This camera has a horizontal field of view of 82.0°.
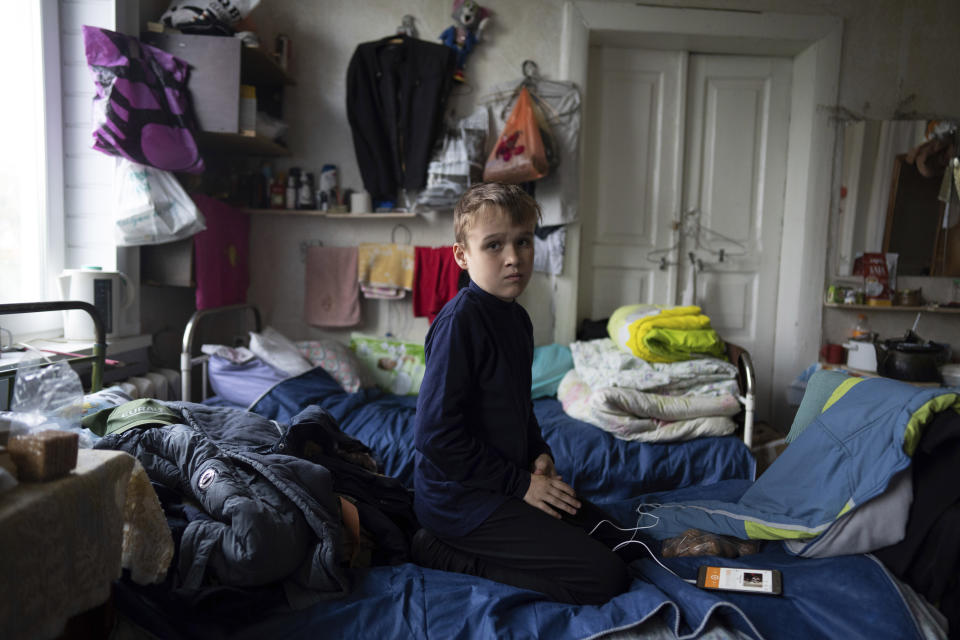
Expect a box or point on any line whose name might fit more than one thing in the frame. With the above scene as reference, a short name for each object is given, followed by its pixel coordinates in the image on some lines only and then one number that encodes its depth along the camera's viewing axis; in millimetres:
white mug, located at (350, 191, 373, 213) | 2934
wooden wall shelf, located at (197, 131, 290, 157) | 2516
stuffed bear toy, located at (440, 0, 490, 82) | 2865
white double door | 3180
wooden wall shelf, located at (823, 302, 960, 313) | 2973
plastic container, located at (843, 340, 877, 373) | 2807
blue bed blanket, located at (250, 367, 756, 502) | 1981
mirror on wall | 3053
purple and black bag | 2012
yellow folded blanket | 2384
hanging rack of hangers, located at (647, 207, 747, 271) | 3250
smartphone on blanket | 1104
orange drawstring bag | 2693
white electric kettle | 2018
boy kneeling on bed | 1188
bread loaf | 733
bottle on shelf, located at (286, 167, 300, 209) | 2930
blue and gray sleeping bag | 1109
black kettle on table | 2486
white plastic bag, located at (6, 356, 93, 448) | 941
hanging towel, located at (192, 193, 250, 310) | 2479
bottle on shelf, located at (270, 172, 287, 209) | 2926
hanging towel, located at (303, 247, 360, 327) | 3018
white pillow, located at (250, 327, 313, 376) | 2395
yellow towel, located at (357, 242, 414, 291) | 2973
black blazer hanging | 2814
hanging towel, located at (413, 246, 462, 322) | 2936
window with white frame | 2008
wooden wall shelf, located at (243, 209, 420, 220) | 2918
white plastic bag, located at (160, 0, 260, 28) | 2336
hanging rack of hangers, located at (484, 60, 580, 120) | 2928
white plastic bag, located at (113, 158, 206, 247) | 2160
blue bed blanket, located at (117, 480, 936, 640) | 973
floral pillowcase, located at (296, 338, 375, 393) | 2539
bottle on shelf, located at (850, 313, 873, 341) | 3131
